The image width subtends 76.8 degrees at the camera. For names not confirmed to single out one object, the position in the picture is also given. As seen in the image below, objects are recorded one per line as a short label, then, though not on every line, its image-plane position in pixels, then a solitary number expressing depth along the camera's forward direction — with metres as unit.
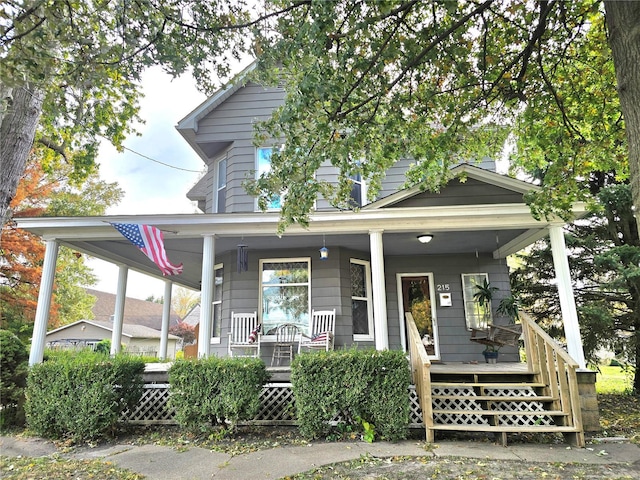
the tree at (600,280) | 7.64
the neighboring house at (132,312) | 28.78
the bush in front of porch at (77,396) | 5.14
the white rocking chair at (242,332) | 7.98
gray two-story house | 6.41
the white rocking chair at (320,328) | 7.65
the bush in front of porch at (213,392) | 5.12
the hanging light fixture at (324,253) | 7.18
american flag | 6.05
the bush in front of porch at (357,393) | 4.95
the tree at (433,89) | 4.07
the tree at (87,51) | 3.69
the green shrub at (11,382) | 5.89
